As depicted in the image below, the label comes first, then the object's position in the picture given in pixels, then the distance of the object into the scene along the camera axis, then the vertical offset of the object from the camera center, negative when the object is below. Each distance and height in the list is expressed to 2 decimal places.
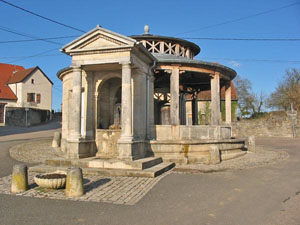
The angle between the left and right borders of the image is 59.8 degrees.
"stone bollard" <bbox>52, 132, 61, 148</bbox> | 15.74 -0.98
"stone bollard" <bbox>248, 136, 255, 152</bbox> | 15.28 -1.25
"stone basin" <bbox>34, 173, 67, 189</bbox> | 6.71 -1.47
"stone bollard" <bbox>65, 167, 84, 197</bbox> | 6.19 -1.40
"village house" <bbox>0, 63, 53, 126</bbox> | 34.47 +4.41
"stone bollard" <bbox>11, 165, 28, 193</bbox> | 6.67 -1.40
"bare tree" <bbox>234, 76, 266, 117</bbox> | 43.32 +3.74
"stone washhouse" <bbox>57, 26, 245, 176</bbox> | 9.38 +0.65
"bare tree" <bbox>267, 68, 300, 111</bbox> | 34.16 +3.93
